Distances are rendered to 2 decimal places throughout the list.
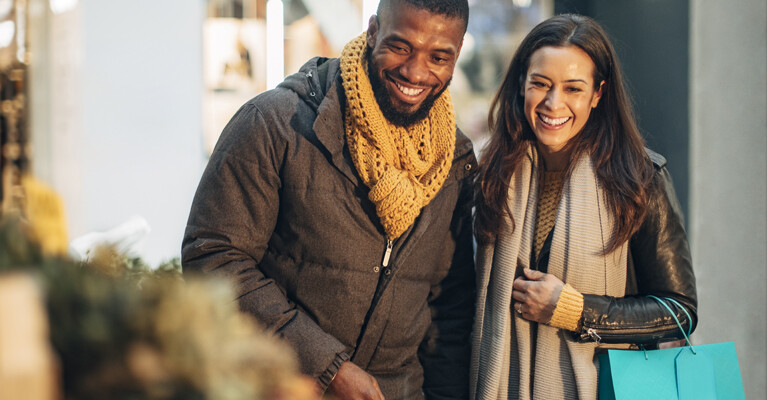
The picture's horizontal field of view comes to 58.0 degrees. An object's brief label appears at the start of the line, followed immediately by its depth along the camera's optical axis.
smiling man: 2.08
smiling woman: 2.29
